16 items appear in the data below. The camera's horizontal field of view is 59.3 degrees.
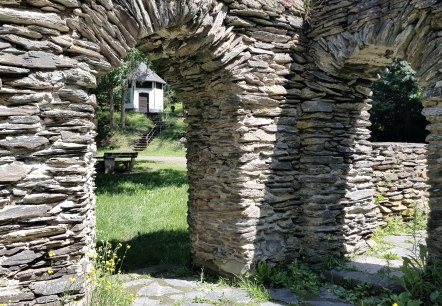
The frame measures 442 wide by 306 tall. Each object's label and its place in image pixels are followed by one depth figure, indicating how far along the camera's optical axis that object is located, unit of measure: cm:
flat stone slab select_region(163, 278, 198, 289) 497
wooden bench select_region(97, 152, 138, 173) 1534
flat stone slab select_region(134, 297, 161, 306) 432
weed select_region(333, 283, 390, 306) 438
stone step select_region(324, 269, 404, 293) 458
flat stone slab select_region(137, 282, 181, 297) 471
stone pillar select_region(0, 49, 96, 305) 298
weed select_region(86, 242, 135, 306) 334
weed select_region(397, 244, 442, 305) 392
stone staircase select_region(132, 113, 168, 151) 2584
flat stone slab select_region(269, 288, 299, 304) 446
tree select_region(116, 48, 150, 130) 1308
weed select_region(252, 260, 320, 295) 477
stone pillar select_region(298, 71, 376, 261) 534
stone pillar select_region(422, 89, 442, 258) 399
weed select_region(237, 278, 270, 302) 448
